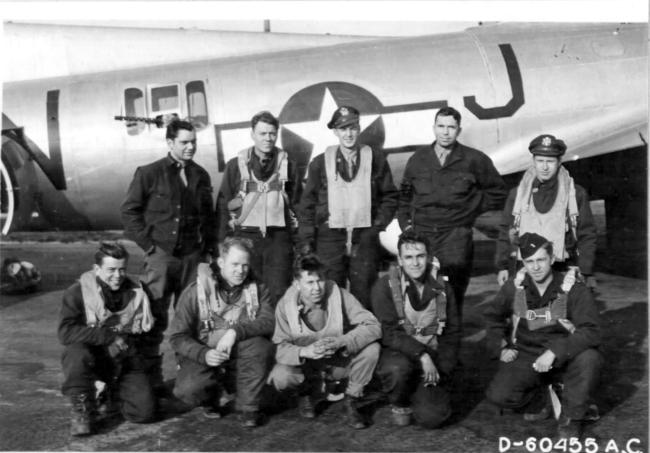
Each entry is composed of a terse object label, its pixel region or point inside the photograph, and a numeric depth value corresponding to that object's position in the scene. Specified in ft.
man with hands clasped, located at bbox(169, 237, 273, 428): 14.67
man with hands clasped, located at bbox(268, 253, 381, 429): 14.78
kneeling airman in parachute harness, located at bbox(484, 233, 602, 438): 14.21
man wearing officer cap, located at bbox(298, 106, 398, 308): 18.17
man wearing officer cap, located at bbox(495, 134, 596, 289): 16.62
